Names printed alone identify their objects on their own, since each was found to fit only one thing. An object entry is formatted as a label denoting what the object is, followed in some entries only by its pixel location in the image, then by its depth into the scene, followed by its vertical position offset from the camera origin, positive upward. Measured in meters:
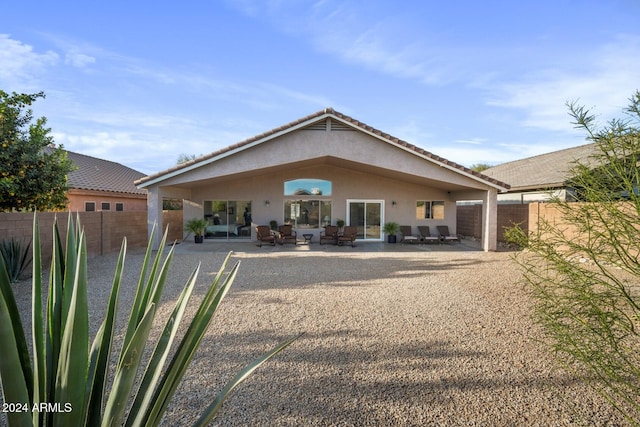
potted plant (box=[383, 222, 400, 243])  18.45 -1.05
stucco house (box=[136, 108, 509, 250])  18.00 +0.78
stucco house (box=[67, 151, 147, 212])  19.88 +1.61
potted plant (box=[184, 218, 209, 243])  17.72 -0.88
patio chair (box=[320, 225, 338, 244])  17.39 -1.24
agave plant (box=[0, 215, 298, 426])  1.19 -0.65
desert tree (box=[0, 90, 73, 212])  10.27 +1.67
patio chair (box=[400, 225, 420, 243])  18.56 -1.36
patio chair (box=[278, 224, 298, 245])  16.97 -1.29
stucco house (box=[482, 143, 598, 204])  19.34 +2.72
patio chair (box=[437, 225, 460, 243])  18.30 -1.33
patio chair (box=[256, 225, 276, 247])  16.59 -1.24
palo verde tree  2.86 -0.03
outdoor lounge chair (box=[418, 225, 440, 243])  18.23 -1.36
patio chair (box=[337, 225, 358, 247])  16.88 -1.26
